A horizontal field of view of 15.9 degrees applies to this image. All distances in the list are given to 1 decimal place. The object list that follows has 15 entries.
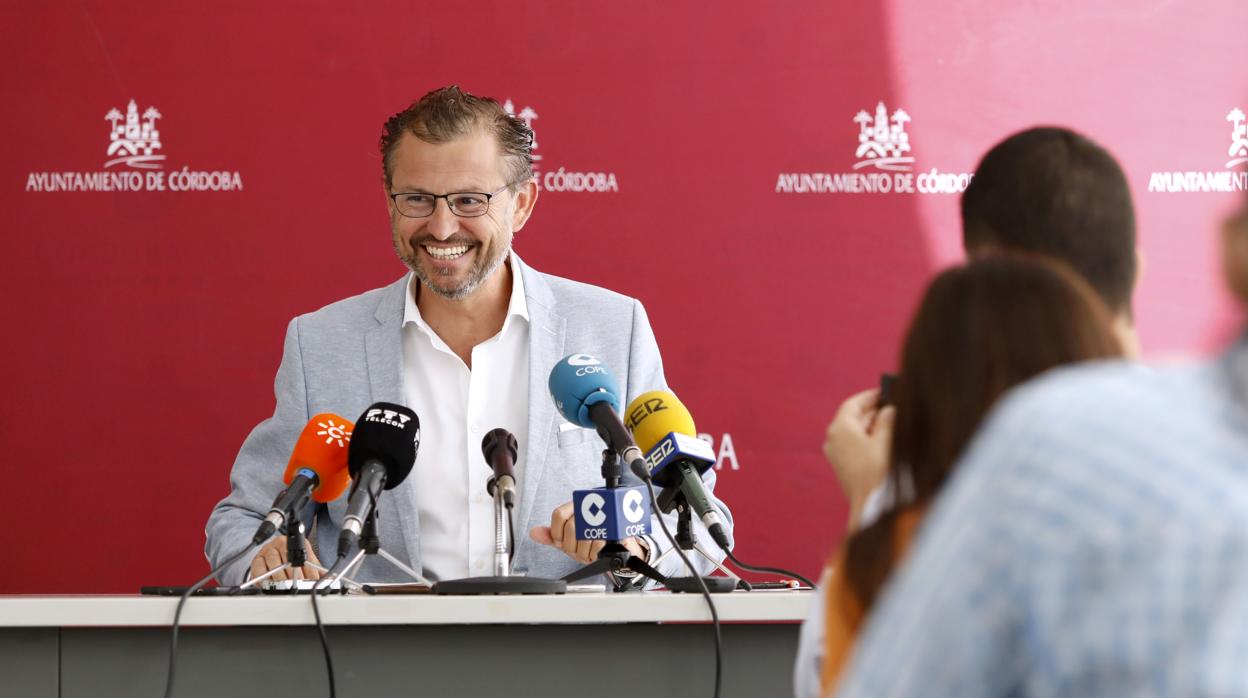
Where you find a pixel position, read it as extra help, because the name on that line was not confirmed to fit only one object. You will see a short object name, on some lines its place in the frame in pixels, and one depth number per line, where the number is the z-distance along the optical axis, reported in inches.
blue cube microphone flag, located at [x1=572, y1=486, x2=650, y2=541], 165.9
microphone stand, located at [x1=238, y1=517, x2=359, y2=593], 163.6
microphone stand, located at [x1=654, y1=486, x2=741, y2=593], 165.2
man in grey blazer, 178.5
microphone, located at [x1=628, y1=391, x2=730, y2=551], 164.2
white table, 160.6
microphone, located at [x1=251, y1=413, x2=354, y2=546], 163.5
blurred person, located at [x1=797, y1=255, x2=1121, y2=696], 111.6
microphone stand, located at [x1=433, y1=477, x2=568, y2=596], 162.3
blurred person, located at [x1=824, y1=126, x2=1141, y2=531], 148.3
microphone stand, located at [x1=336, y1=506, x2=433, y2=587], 164.6
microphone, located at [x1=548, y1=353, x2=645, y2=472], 166.4
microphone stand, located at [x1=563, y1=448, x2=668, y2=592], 167.4
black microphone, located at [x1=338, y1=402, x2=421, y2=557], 162.4
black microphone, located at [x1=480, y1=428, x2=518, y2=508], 163.3
